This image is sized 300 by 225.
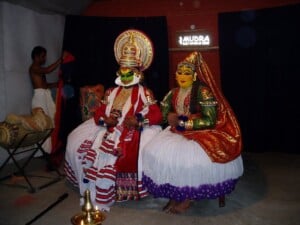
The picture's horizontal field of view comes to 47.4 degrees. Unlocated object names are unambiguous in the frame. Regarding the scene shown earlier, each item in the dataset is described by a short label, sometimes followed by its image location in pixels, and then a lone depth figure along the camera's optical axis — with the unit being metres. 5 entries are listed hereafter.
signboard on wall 5.87
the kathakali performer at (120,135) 3.50
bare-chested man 5.14
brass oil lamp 1.57
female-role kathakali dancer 3.15
